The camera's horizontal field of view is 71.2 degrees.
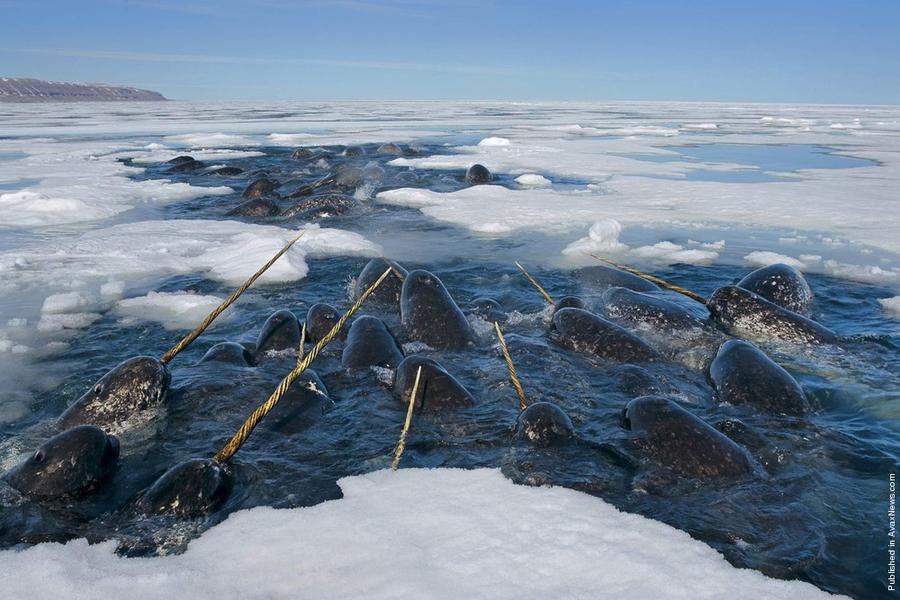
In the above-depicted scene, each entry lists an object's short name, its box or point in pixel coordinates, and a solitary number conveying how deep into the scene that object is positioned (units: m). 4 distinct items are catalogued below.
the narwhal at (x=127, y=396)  5.13
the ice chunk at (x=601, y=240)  10.79
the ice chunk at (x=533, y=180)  18.86
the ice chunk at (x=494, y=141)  30.62
